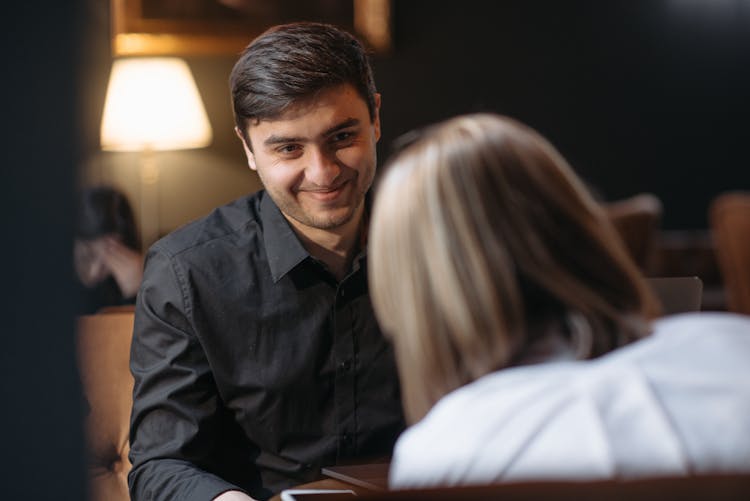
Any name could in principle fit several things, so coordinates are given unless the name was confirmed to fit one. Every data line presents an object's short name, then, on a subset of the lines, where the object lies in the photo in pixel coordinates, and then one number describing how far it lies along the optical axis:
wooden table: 1.72
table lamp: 3.41
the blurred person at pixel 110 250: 2.96
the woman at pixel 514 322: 1.33
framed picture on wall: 3.71
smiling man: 1.94
